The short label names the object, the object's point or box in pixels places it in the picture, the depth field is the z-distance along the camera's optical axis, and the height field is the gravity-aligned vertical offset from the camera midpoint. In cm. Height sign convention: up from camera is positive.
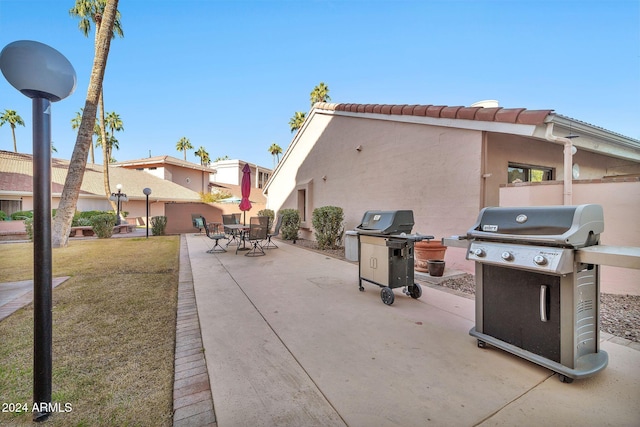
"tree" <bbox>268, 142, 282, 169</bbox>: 4219 +1019
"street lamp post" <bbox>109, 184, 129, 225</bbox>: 1591 +104
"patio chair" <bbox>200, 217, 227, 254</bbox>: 890 -123
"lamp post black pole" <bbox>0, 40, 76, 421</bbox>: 170 +34
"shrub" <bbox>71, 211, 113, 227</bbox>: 1418 -19
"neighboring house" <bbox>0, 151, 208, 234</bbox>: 1609 +201
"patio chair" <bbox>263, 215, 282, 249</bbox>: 978 -122
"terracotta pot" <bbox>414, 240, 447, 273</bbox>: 555 -85
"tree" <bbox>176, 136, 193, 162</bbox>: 4466 +1167
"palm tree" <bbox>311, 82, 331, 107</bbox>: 2247 +1024
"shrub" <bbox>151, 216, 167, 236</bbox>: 1479 -62
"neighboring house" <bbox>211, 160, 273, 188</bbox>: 3606 +566
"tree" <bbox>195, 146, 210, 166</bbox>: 4268 +962
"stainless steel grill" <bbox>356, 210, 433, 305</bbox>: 395 -61
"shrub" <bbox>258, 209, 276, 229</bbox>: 1555 +1
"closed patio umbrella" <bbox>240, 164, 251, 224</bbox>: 1024 +91
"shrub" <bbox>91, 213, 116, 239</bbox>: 1240 -49
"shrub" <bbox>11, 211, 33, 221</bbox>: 1427 +0
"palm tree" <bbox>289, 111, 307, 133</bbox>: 2652 +942
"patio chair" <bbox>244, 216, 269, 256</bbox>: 830 -63
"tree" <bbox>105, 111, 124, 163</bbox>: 2778 +949
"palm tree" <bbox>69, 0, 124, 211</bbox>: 1388 +1082
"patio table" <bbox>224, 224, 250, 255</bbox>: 890 -56
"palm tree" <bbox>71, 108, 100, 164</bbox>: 2928 +1048
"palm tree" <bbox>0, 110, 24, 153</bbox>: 2705 +992
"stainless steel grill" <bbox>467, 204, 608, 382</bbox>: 209 -64
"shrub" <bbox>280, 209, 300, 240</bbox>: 1173 -41
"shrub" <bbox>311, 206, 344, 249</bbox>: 913 -43
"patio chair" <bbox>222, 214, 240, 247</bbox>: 1034 -40
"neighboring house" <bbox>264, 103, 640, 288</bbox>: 485 +133
